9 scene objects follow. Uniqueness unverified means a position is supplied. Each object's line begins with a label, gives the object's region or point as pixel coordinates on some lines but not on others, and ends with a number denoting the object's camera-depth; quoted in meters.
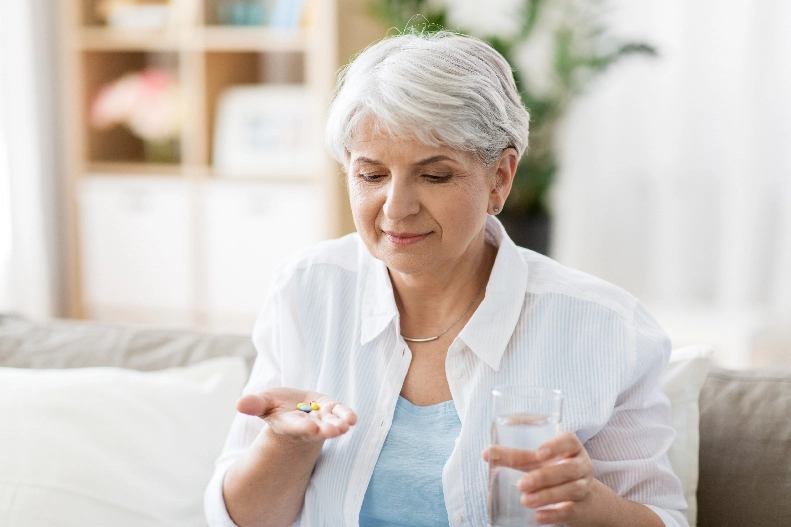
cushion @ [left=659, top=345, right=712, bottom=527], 1.32
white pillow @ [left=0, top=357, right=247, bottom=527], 1.32
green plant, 3.75
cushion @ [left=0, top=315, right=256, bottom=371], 1.66
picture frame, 4.13
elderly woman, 1.20
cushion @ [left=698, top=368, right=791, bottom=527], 1.29
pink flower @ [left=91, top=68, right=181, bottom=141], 4.32
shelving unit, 4.08
